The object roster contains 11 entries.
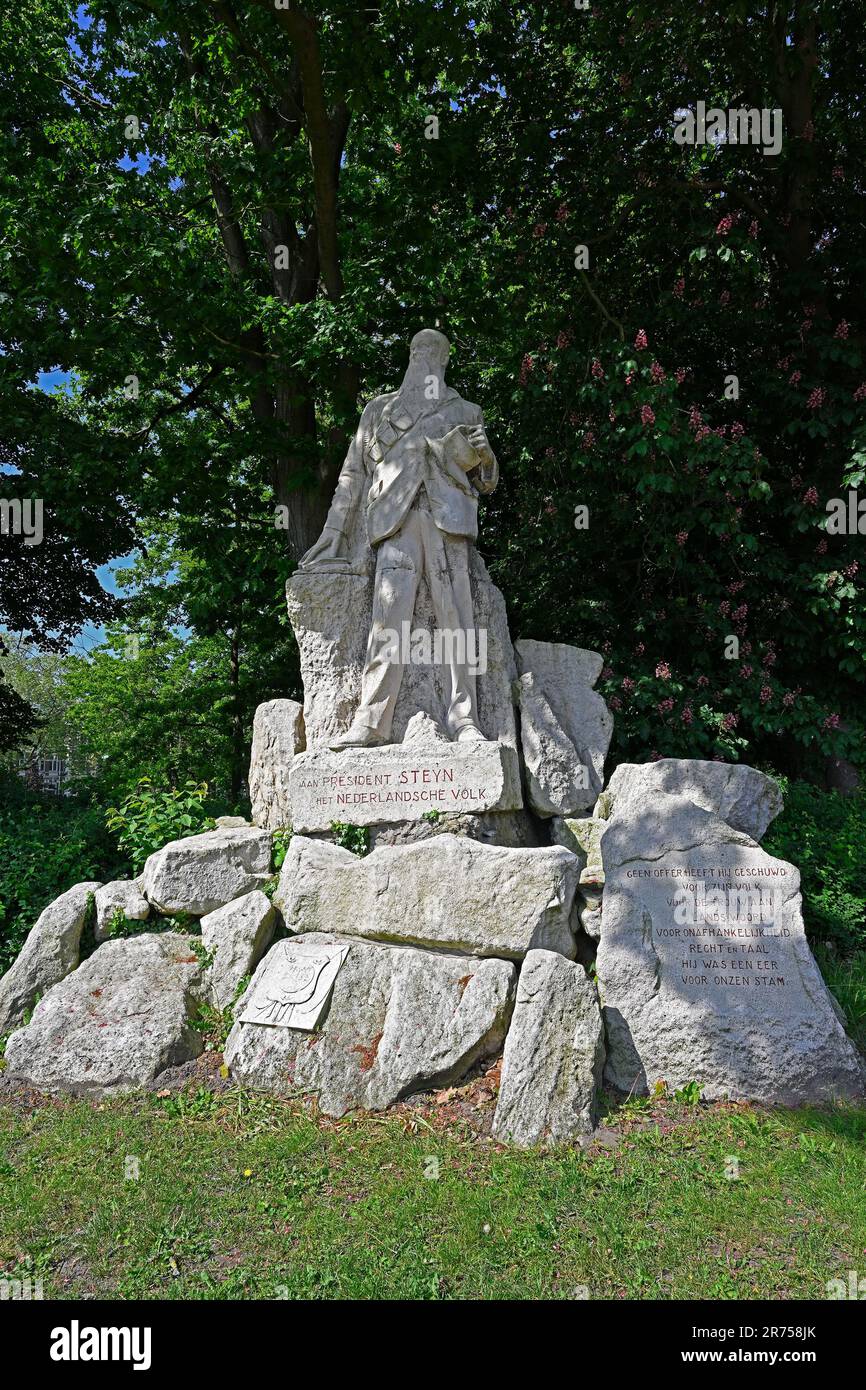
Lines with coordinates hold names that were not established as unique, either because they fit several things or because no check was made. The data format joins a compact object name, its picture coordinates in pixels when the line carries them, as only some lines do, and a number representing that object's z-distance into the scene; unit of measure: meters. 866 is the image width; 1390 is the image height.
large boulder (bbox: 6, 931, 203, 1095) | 4.84
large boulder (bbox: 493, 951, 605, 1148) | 4.09
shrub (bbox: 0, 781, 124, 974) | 6.72
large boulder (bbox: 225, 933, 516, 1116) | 4.48
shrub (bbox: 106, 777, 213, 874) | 6.92
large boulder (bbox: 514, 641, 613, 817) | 6.32
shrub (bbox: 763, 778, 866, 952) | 6.05
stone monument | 4.46
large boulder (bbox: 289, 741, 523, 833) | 5.88
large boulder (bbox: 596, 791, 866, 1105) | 4.36
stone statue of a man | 6.40
